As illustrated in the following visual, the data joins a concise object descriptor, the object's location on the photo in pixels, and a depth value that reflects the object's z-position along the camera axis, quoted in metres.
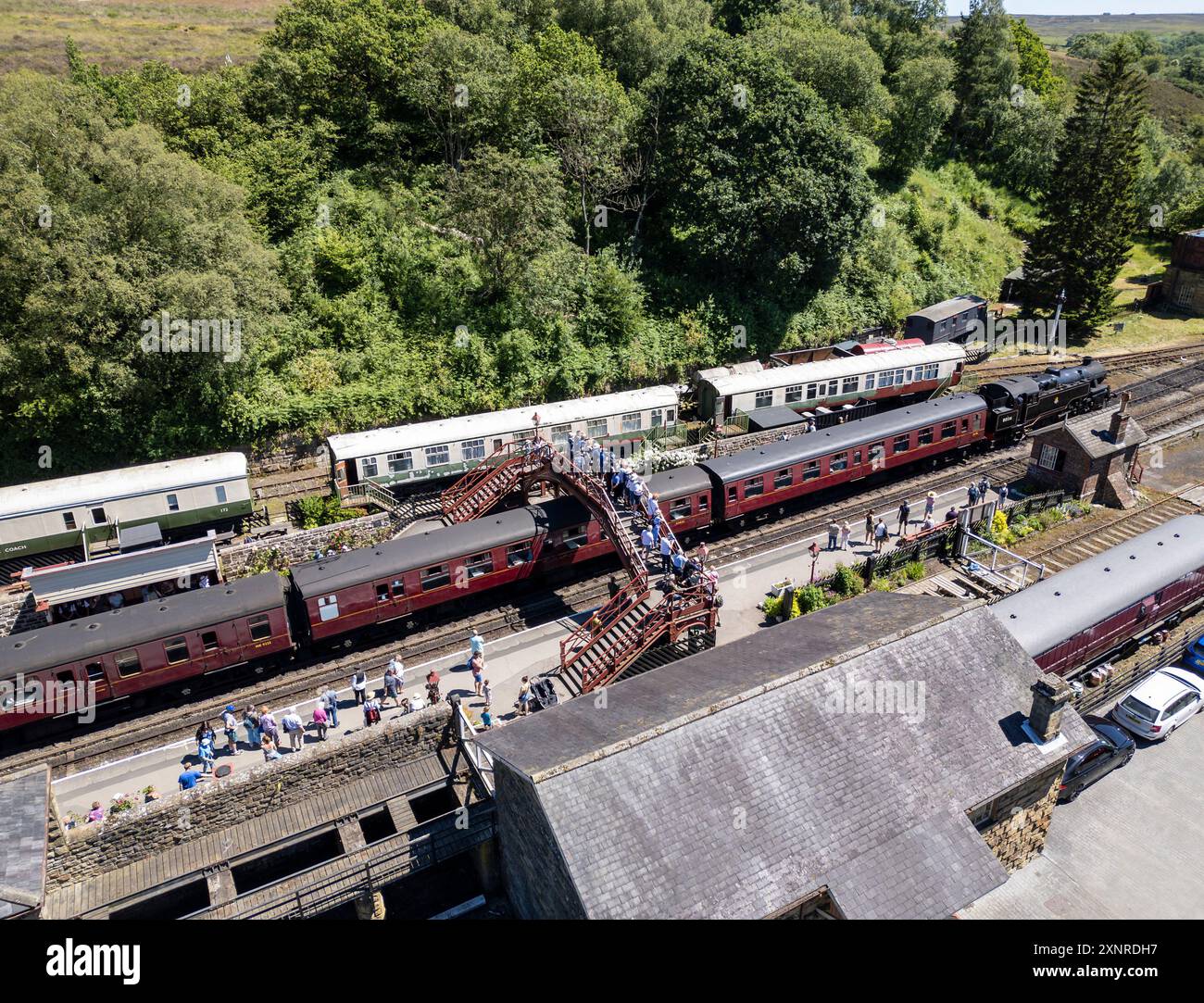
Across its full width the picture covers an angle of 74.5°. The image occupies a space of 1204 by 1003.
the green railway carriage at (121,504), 31.22
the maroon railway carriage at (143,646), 23.86
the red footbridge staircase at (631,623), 25.56
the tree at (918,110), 67.50
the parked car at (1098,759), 21.70
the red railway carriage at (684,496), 32.66
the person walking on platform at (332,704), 25.02
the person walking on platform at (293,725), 23.62
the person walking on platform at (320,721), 24.42
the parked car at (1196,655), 26.97
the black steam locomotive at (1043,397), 41.88
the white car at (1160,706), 24.00
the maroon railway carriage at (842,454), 34.47
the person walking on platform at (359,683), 26.27
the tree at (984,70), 76.69
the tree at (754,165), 46.97
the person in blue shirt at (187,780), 21.62
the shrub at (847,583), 30.38
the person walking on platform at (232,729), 24.48
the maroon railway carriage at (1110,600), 24.34
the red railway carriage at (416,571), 27.56
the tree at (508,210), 41.50
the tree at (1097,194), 56.91
